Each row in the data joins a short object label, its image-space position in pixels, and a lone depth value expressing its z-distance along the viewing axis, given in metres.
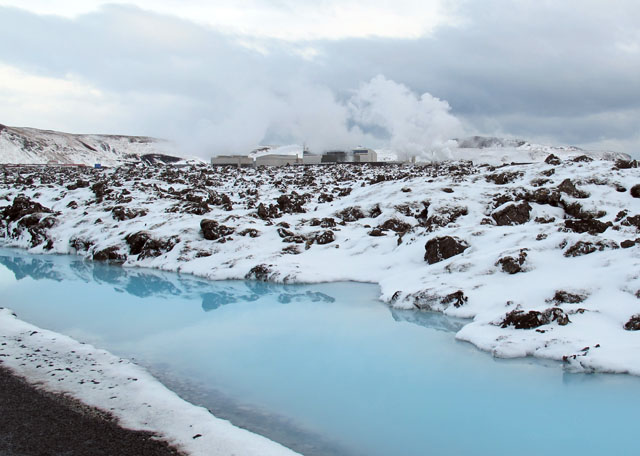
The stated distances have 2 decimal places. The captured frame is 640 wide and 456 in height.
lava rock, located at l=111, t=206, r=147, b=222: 24.31
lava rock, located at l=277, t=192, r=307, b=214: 24.78
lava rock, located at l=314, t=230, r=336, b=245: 18.53
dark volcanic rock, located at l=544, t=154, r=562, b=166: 27.89
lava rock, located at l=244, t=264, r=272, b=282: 15.91
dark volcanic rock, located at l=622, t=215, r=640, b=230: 15.05
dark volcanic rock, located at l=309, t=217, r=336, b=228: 20.62
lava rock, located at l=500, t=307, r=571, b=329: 9.52
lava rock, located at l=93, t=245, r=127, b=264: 19.95
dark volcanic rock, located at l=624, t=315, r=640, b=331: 9.00
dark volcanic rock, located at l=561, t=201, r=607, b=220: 18.58
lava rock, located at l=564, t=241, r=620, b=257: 12.41
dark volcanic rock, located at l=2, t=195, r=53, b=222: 26.84
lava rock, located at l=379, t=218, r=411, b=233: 19.54
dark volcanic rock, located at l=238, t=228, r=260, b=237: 19.40
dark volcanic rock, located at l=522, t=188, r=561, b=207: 19.83
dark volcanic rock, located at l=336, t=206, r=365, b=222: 22.33
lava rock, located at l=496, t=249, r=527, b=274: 12.41
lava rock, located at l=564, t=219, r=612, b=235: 14.87
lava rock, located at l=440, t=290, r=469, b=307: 11.66
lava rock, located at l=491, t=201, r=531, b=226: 18.12
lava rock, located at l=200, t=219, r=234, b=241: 19.59
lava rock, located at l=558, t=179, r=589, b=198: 20.27
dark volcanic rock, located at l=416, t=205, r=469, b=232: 19.36
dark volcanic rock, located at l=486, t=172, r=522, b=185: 25.48
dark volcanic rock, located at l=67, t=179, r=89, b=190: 37.00
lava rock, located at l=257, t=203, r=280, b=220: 23.16
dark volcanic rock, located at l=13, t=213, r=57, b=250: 23.82
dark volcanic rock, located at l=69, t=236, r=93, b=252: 22.11
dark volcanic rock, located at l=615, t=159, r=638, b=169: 24.12
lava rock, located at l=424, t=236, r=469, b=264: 14.68
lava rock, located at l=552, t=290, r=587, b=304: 10.43
